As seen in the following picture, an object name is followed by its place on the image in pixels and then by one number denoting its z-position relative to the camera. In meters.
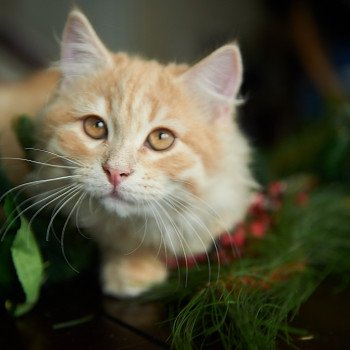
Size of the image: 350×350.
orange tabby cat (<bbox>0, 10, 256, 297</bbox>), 0.33
